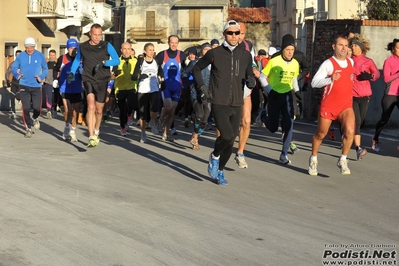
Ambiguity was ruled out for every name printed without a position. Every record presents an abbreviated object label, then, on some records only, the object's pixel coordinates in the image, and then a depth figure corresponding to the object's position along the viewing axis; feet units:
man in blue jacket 58.70
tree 113.60
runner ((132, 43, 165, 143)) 54.54
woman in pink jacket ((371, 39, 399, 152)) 49.26
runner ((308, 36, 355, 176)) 38.58
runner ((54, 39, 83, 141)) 54.70
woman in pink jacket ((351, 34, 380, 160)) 47.14
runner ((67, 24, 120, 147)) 49.03
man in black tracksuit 35.88
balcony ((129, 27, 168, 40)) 255.29
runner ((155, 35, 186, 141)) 55.72
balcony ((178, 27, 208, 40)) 254.88
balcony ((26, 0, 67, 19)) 122.72
